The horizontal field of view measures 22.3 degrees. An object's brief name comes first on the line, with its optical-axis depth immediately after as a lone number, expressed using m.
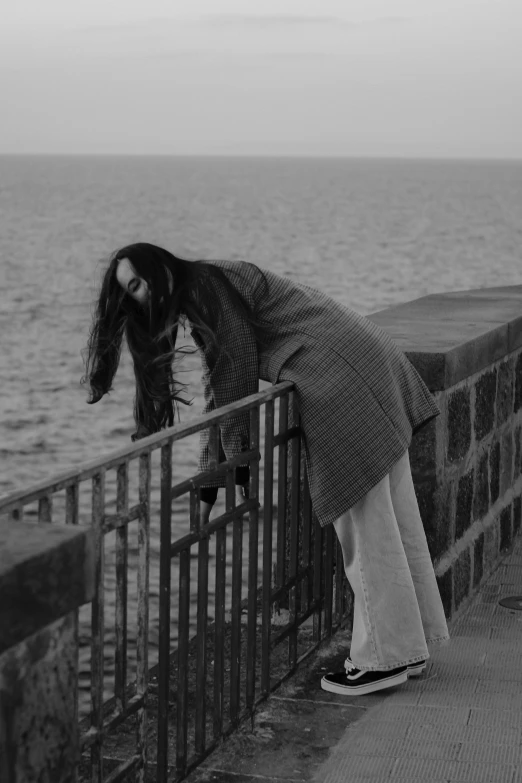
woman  3.46
